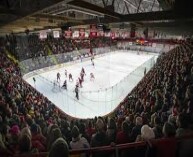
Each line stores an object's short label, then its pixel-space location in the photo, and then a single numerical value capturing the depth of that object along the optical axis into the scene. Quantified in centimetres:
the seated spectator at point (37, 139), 219
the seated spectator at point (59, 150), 152
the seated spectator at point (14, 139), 207
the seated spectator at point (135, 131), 235
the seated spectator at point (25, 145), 183
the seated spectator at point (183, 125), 212
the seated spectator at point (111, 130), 237
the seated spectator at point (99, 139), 225
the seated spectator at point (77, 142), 231
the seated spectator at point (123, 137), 227
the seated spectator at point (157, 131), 232
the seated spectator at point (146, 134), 216
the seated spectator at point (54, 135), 211
